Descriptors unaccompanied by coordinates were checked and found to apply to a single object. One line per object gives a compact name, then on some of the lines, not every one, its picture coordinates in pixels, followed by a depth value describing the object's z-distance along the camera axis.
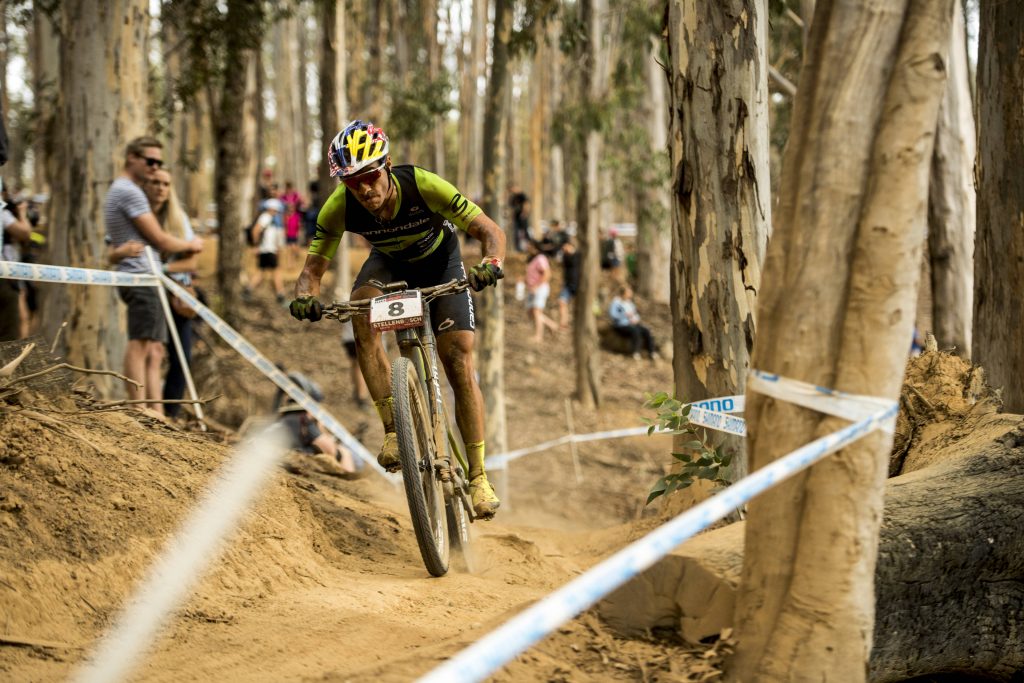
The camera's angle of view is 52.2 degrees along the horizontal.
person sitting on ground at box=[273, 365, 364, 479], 8.80
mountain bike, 5.04
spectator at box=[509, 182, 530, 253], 26.56
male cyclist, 5.30
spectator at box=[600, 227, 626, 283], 27.03
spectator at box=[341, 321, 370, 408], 13.41
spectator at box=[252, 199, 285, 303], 19.73
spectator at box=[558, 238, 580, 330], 22.19
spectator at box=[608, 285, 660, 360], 22.02
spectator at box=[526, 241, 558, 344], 21.20
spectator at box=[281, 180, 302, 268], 25.12
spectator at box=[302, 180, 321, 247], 22.00
